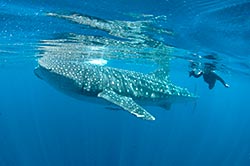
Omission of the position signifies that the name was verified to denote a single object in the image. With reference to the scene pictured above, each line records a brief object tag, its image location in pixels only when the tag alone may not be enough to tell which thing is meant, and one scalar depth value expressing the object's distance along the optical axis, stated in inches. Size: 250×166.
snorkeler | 439.7
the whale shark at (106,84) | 302.5
